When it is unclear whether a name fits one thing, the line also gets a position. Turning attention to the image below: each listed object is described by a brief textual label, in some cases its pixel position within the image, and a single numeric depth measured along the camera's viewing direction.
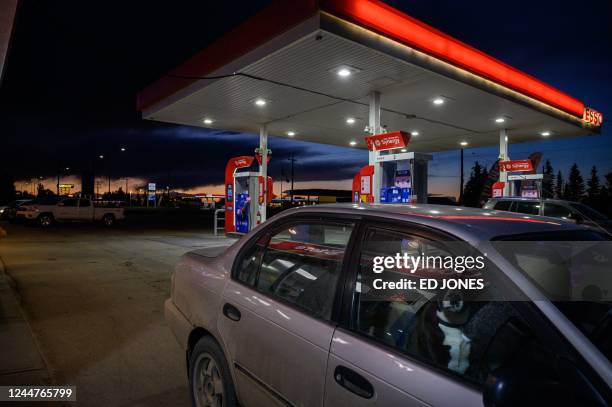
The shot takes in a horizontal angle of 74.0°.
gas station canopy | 8.77
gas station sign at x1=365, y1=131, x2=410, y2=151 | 11.63
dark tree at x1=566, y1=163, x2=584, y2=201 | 130.12
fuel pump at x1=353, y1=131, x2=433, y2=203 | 11.80
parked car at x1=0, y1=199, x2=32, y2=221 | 22.58
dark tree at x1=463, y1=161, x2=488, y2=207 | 113.31
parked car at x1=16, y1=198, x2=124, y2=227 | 21.25
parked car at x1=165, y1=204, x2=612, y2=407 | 1.40
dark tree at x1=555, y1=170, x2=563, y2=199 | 130.50
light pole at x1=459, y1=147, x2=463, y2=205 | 40.64
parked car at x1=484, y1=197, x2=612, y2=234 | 10.67
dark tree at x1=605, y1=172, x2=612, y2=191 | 102.91
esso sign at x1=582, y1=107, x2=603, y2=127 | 16.42
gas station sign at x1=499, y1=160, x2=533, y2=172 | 16.52
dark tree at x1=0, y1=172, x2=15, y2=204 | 85.14
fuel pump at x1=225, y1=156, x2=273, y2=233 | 17.59
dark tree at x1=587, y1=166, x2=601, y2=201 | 126.56
